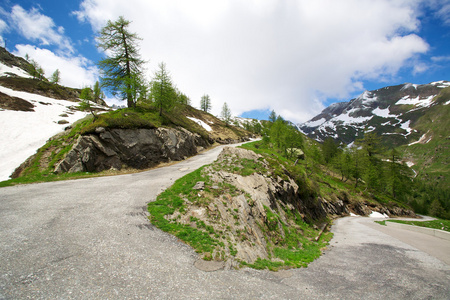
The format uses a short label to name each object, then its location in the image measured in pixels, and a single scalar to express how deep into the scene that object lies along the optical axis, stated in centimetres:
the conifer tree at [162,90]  3272
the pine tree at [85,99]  2591
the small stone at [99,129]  2198
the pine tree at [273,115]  10528
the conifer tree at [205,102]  11725
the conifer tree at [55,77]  8406
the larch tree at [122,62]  2995
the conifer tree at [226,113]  10052
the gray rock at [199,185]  1364
